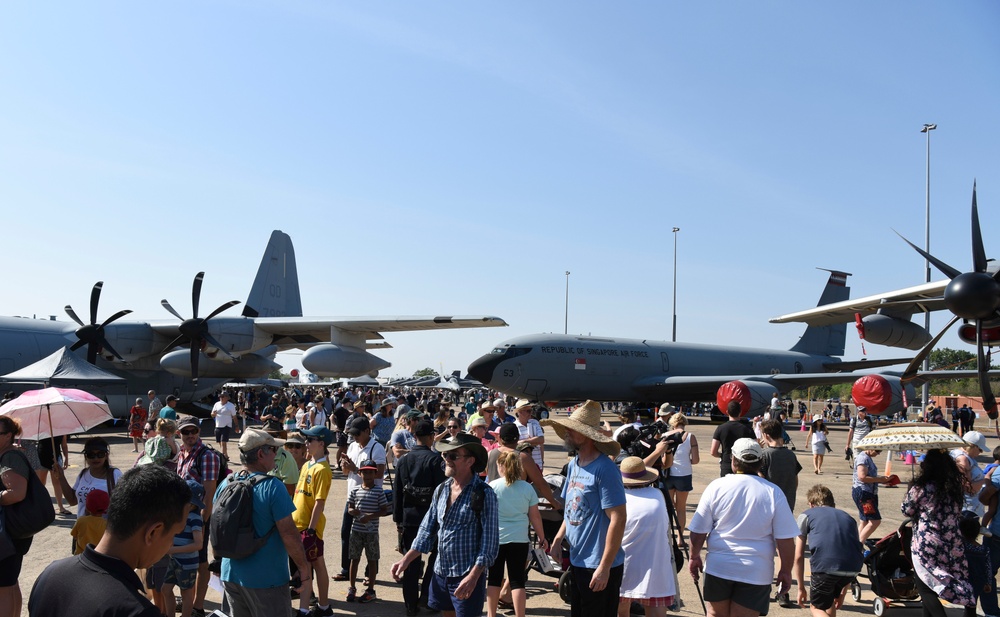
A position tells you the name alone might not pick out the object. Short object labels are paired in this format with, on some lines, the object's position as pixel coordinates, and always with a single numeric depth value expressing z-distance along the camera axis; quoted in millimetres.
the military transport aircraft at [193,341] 21206
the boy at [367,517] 6355
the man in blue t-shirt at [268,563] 4082
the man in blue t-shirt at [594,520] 4227
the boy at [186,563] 5199
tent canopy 17078
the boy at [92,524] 4914
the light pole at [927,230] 28322
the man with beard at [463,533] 4461
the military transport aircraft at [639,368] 25750
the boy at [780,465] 7059
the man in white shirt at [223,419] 15820
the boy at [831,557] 5168
